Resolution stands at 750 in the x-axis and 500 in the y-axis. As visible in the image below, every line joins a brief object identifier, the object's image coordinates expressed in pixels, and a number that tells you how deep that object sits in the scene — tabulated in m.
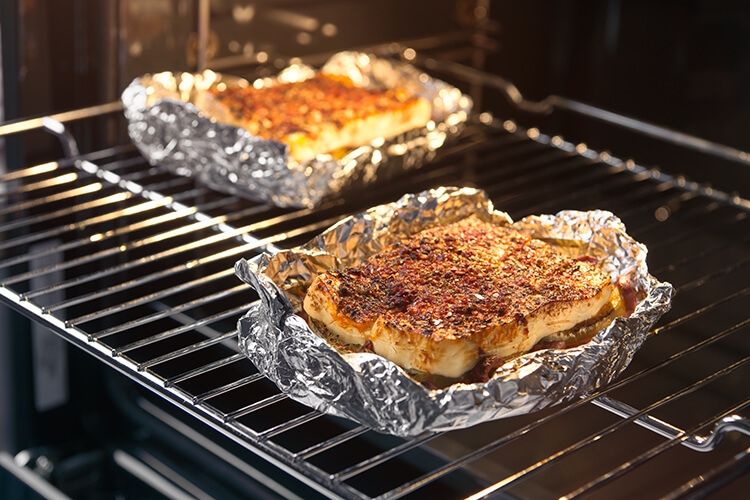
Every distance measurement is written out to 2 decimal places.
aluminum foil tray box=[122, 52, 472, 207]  0.81
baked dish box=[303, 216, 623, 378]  0.66
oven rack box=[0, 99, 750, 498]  0.65
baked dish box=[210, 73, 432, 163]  0.84
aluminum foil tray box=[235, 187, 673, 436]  0.63
